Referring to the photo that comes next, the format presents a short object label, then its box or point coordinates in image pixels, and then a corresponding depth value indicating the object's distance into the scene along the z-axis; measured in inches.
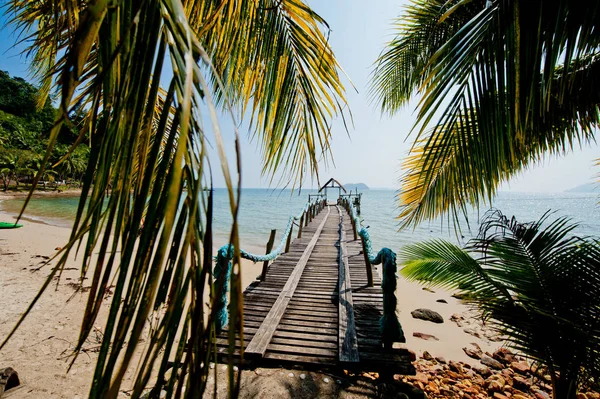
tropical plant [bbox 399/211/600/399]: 108.7
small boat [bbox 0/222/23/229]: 613.3
